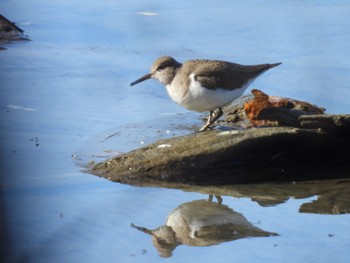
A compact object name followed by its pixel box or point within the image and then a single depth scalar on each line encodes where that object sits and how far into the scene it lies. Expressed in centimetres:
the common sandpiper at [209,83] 1197
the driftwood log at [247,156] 1079
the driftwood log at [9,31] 1916
